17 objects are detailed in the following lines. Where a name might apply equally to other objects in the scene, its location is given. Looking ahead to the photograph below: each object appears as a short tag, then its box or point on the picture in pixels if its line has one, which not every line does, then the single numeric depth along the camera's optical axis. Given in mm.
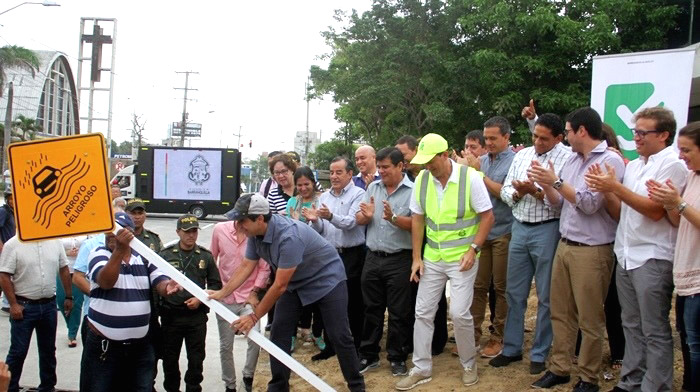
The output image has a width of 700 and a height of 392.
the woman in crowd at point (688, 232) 3635
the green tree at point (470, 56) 15602
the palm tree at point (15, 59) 37875
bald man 6629
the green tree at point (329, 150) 36031
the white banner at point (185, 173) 25125
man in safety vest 4922
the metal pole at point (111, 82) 26859
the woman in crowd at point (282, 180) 6797
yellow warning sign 3775
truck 25094
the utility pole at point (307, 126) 29319
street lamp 18328
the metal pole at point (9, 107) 36944
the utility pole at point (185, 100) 56969
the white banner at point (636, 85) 6070
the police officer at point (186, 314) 5246
